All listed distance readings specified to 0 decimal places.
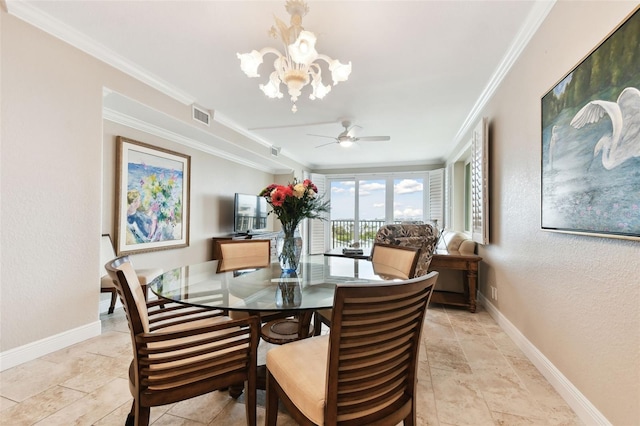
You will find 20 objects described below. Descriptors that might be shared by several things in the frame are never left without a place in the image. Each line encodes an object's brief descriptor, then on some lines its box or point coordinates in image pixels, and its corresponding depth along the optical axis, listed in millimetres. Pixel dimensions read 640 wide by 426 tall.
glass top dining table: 1384
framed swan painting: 1154
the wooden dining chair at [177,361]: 1088
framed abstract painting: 3217
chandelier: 1701
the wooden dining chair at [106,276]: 2678
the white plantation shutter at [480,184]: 2959
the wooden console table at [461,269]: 3119
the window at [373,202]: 6992
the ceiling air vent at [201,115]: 3416
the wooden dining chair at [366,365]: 856
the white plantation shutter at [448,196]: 5559
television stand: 4694
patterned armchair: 3046
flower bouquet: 1886
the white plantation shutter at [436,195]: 6160
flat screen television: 5141
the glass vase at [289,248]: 1988
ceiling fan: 3855
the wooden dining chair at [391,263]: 1855
